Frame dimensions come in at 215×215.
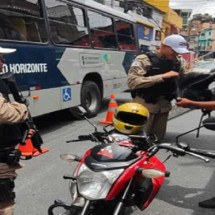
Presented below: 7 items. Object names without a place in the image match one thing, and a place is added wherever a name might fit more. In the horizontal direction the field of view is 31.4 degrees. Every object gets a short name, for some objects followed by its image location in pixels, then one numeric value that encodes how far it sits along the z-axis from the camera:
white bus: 6.05
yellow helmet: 2.85
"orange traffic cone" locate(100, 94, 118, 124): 7.91
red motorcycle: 2.23
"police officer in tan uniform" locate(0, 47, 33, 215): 2.40
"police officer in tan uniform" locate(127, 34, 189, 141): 4.33
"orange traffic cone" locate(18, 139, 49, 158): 5.52
